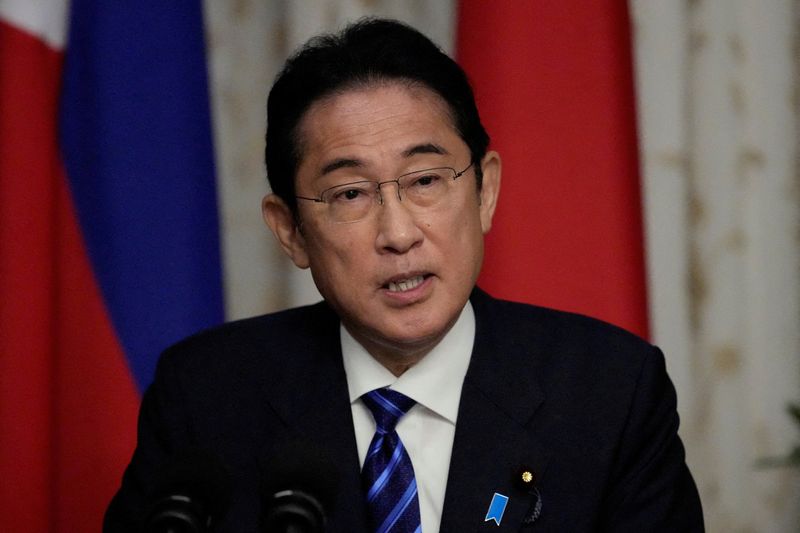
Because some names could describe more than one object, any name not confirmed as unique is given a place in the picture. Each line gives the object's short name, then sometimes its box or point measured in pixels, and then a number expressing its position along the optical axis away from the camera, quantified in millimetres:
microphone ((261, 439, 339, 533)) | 6162
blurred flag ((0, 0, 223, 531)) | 6827
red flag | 6845
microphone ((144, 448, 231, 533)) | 6171
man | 6469
